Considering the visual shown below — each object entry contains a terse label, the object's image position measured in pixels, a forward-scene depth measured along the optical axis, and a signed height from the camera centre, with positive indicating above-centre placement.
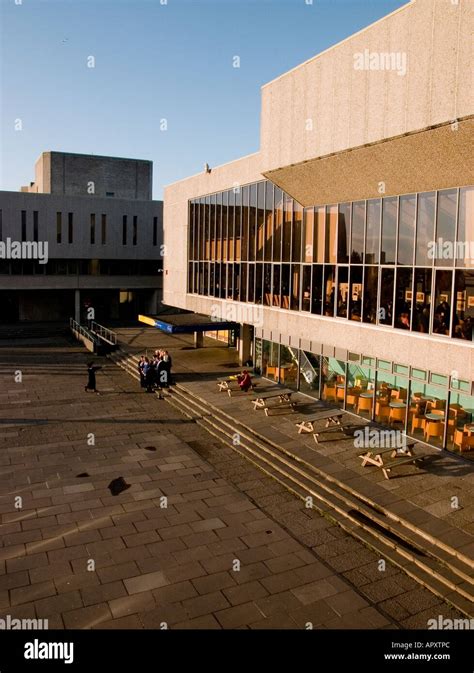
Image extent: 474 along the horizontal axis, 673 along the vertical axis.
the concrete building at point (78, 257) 48.22 +2.61
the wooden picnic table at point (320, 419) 18.66 -4.51
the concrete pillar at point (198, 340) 36.16 -3.38
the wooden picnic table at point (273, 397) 21.64 -4.39
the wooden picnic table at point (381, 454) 15.48 -4.64
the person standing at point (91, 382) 25.52 -4.39
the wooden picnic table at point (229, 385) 24.29 -4.29
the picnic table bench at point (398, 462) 14.93 -4.70
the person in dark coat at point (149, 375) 25.97 -4.07
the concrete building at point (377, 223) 13.96 +2.23
